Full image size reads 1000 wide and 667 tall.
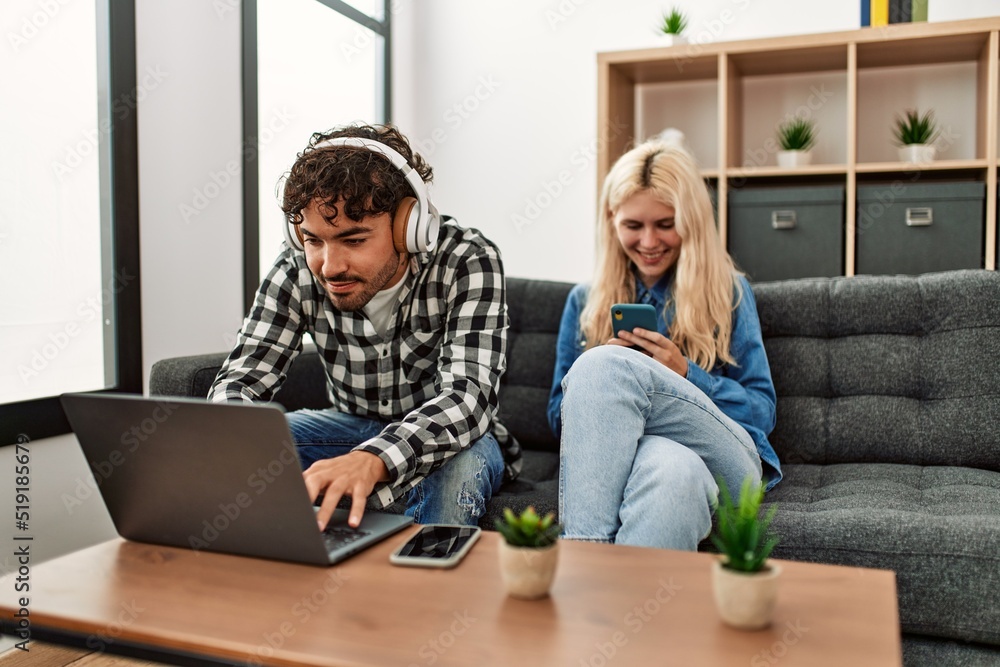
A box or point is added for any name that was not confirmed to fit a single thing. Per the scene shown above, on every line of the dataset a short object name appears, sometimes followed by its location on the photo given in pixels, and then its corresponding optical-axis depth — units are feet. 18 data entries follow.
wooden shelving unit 8.98
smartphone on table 3.26
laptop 3.07
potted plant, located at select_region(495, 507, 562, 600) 2.88
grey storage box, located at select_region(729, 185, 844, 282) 9.13
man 4.56
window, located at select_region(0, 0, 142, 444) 6.10
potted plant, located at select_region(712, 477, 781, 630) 2.59
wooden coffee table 2.52
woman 4.38
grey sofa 5.26
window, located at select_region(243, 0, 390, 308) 8.43
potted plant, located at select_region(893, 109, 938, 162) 9.09
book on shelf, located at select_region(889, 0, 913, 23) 8.98
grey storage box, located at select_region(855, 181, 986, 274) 8.72
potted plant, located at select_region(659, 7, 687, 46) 9.57
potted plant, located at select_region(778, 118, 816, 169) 9.52
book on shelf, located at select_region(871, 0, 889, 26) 9.00
